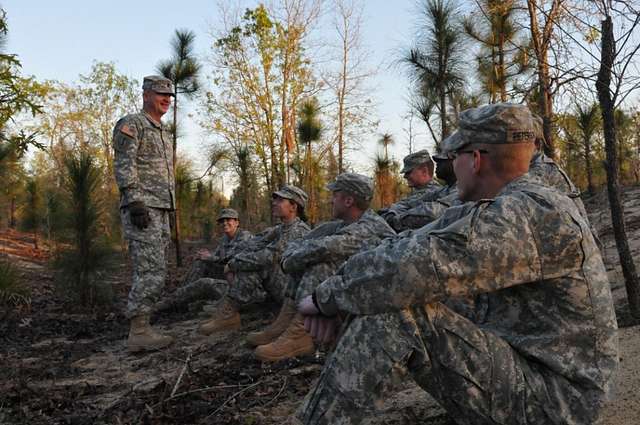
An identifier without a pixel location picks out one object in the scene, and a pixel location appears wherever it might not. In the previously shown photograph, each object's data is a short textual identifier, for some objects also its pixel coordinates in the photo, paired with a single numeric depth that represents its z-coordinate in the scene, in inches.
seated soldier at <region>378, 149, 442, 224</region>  215.0
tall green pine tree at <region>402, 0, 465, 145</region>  421.1
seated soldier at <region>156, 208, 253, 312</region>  246.2
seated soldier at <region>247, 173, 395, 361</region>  141.9
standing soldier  167.6
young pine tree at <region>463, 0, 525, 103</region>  336.5
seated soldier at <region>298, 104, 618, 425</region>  57.1
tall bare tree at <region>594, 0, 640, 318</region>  146.9
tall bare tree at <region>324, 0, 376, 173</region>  752.5
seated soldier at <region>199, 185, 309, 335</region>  194.7
